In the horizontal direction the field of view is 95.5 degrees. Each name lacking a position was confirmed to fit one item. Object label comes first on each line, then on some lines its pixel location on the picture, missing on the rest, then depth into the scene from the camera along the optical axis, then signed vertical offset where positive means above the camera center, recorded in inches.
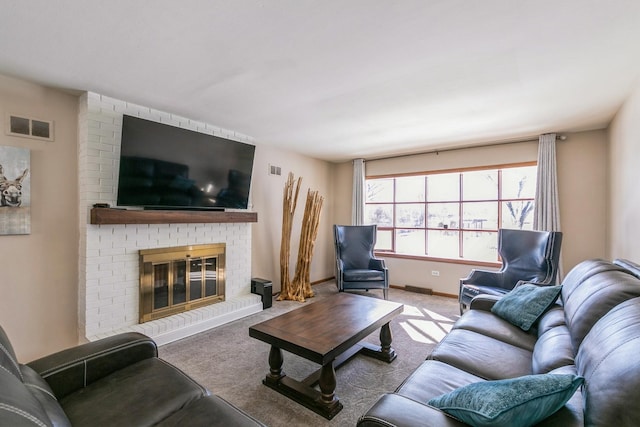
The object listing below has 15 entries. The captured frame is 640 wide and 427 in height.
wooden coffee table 75.4 -33.0
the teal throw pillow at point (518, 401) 35.7 -23.1
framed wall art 92.0 +7.7
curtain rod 150.3 +44.1
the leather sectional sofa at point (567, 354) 34.1 -24.8
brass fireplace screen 120.6 -28.4
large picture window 168.4 +6.5
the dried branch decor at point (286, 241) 175.9 -14.2
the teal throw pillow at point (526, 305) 80.9 -24.8
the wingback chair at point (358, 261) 167.5 -26.9
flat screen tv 110.3 +20.8
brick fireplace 105.3 -11.6
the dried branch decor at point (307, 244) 179.3 -16.5
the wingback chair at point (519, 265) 123.1 -20.0
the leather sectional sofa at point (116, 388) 44.3 -31.2
